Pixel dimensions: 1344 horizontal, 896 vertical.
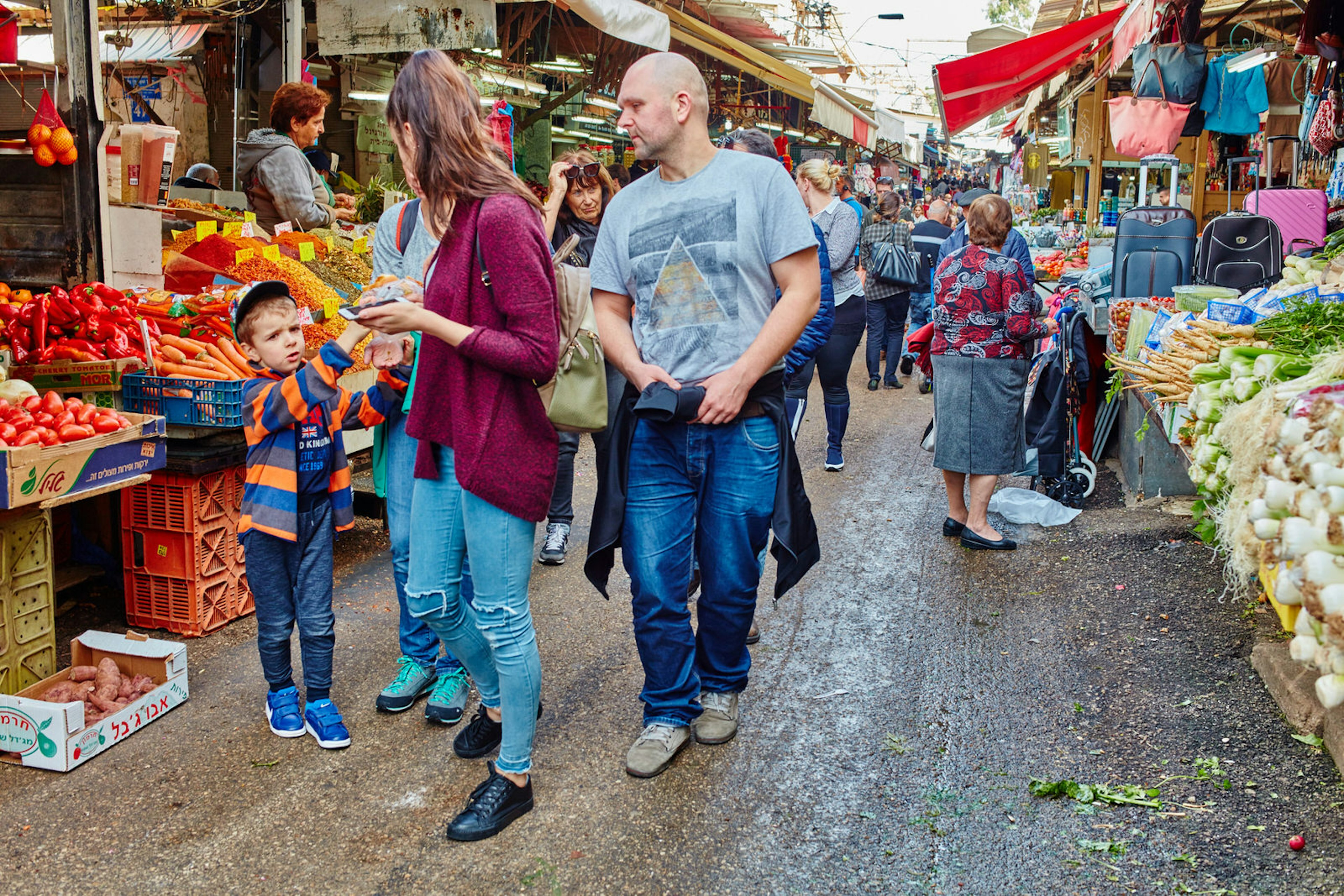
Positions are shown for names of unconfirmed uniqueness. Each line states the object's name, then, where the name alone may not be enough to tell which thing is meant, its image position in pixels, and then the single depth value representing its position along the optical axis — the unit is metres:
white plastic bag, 6.29
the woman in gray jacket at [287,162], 6.95
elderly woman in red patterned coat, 5.63
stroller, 6.42
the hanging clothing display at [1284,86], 8.68
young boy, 3.46
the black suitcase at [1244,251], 6.46
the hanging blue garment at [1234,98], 8.09
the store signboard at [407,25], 7.99
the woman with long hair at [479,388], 2.77
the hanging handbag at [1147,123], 8.12
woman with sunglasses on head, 4.97
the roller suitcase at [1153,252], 6.93
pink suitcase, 7.53
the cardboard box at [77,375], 4.39
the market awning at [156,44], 9.90
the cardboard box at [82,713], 3.40
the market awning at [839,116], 15.55
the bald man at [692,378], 3.20
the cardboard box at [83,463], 3.48
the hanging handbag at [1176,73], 7.93
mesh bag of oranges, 5.36
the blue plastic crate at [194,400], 4.42
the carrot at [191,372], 4.62
